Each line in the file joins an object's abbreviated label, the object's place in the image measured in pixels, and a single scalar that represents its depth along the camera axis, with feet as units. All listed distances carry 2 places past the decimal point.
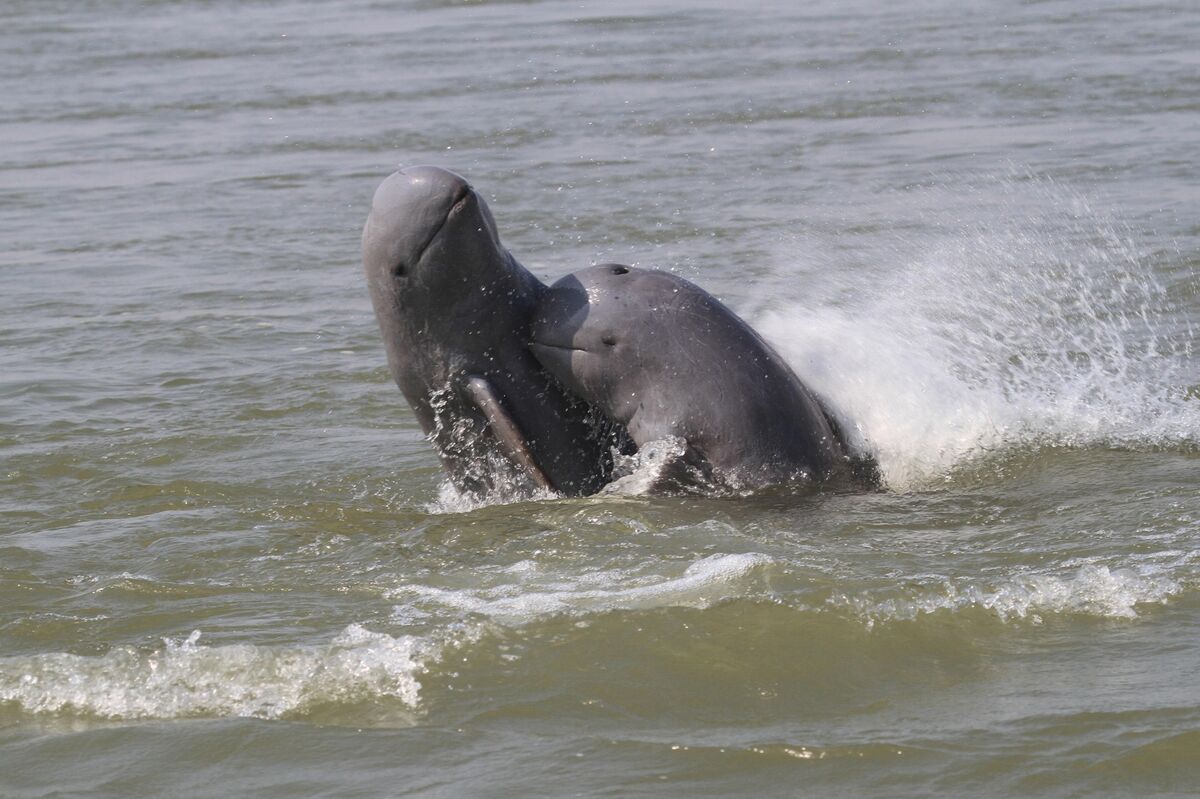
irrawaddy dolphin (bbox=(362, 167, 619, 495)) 55.88
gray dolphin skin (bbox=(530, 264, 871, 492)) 56.95
